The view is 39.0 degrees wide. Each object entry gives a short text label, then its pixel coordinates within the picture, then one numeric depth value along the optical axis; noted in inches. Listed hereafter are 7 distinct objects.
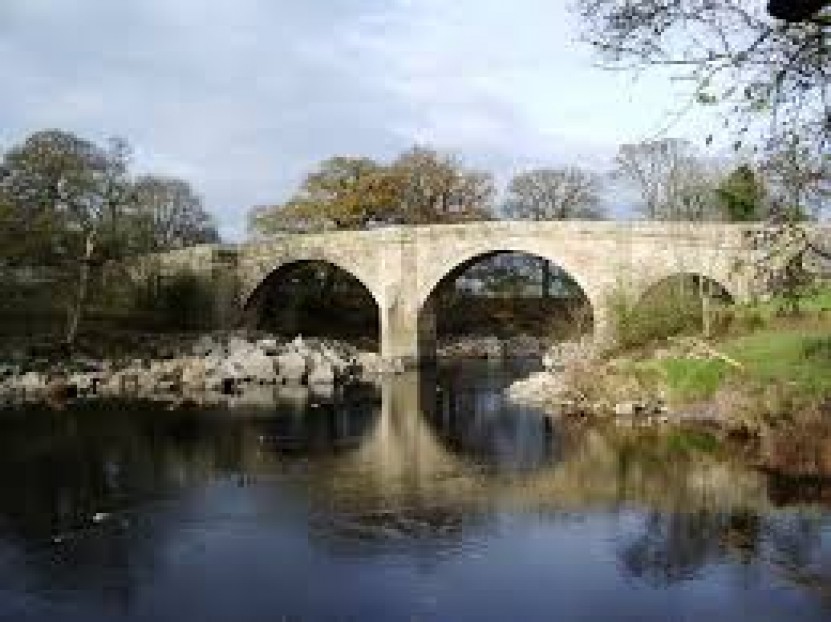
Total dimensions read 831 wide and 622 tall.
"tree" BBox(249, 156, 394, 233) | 2166.6
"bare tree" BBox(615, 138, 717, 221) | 1736.0
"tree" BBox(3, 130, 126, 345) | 1541.6
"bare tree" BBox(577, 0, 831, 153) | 255.1
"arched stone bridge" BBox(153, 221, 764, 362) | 1363.2
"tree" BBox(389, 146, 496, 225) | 2217.0
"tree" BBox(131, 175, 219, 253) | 2246.6
